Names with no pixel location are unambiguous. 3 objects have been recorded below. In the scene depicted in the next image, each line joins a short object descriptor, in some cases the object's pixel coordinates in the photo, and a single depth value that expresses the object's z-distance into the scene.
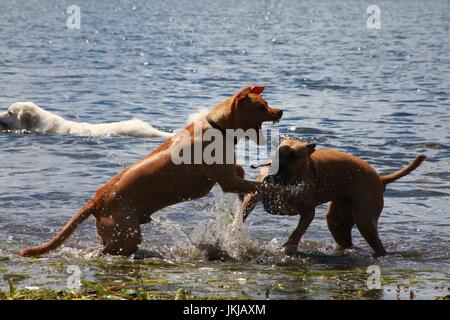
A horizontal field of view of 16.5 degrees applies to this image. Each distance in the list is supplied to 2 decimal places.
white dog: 24.39
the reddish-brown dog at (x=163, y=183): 13.41
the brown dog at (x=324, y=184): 13.97
